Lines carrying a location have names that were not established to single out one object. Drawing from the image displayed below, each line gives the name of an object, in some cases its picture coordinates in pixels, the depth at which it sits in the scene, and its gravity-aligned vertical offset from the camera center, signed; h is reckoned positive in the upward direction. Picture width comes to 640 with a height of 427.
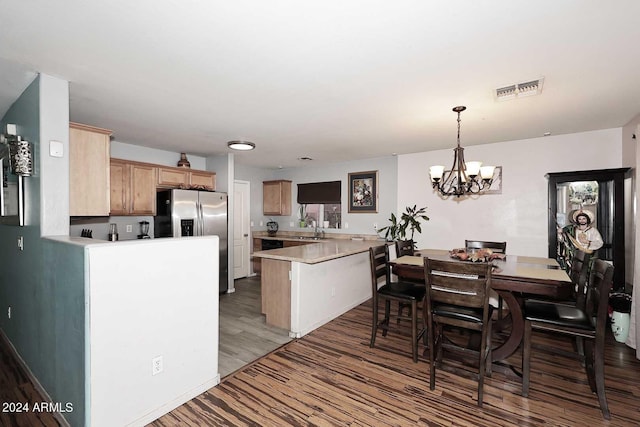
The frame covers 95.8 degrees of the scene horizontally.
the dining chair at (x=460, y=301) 2.10 -0.67
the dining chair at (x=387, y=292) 2.76 -0.82
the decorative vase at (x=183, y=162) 5.00 +0.89
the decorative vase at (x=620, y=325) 3.11 -1.23
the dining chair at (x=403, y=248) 3.70 -0.47
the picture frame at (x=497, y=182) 4.36 +0.47
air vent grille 2.33 +1.04
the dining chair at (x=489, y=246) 3.69 -0.43
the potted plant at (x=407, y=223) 4.91 -0.18
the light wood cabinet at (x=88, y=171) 2.52 +0.39
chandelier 2.93 +0.42
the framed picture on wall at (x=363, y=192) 5.64 +0.42
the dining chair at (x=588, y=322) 2.02 -0.83
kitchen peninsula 3.30 -0.90
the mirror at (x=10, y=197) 2.54 +0.16
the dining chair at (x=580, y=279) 2.62 -0.63
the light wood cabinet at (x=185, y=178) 4.62 +0.60
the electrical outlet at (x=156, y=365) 1.98 -1.05
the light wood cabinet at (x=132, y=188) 4.06 +0.38
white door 6.14 -0.35
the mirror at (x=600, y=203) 3.36 +0.11
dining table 2.28 -0.57
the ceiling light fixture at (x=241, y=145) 4.18 +1.00
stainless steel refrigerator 4.44 -0.04
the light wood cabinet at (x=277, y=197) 6.73 +0.38
